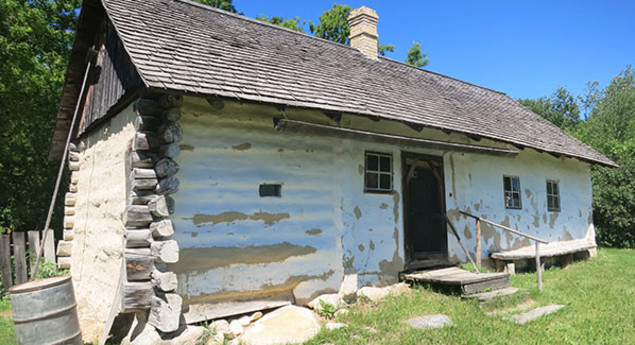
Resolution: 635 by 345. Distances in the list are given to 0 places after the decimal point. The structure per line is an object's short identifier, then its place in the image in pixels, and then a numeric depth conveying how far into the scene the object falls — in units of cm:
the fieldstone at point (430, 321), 579
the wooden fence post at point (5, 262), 907
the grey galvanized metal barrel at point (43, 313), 461
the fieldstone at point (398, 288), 745
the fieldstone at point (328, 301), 634
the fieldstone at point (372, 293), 705
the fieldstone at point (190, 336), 502
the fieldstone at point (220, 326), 533
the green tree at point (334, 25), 2555
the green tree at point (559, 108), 4353
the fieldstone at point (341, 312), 629
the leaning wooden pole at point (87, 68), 830
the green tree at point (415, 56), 2788
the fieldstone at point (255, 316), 579
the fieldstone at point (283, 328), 531
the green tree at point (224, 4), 2107
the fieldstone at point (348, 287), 679
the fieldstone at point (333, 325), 568
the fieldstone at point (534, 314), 613
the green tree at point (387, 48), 2698
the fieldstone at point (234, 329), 539
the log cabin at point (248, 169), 545
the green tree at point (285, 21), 2517
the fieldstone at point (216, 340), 518
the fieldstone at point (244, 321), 565
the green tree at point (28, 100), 1180
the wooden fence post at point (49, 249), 955
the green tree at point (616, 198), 1614
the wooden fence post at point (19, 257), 911
